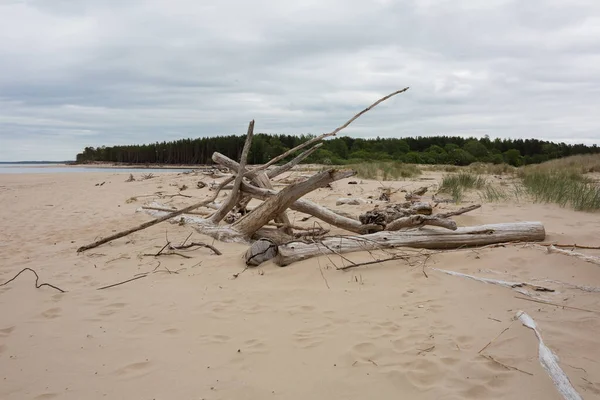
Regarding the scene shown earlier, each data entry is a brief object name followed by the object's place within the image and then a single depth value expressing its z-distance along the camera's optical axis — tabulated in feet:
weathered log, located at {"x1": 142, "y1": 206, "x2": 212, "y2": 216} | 24.02
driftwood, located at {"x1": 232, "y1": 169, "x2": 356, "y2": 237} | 16.58
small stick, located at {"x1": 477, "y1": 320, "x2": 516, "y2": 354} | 8.86
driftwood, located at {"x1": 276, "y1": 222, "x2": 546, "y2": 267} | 15.76
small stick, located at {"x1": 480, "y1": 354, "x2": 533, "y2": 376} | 8.00
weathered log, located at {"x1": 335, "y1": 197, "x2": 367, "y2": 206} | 29.32
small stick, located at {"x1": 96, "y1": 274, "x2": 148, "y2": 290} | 14.05
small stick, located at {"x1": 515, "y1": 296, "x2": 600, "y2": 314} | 10.20
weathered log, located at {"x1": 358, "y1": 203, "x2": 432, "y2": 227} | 17.12
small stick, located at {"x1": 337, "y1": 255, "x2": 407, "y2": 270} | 13.91
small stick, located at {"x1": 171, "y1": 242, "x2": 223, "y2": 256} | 17.33
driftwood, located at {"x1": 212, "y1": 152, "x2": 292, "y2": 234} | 20.08
